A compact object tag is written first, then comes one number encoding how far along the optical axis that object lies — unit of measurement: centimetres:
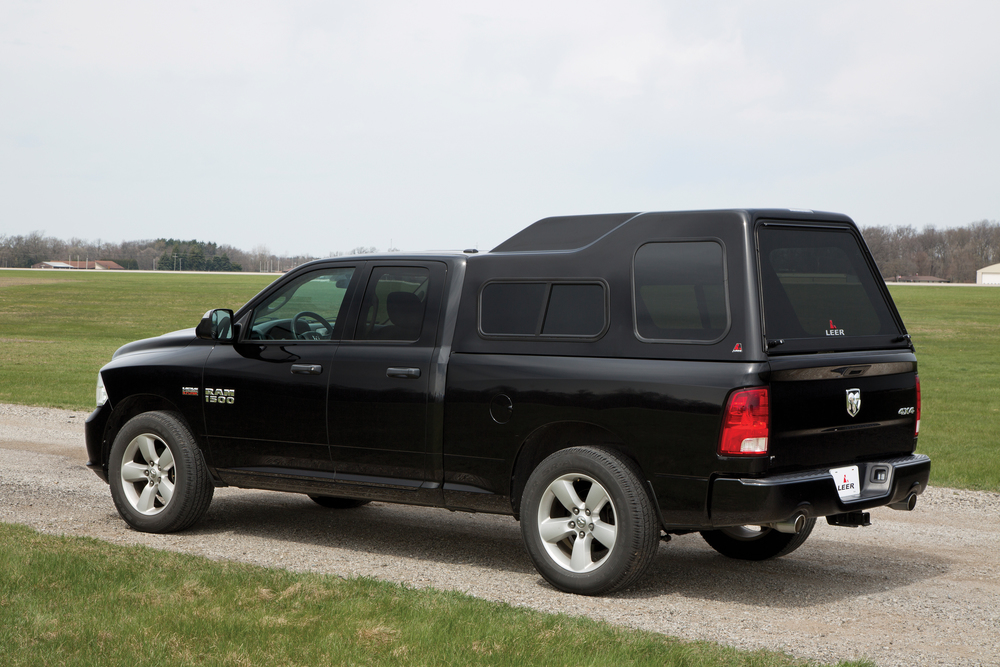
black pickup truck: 545
